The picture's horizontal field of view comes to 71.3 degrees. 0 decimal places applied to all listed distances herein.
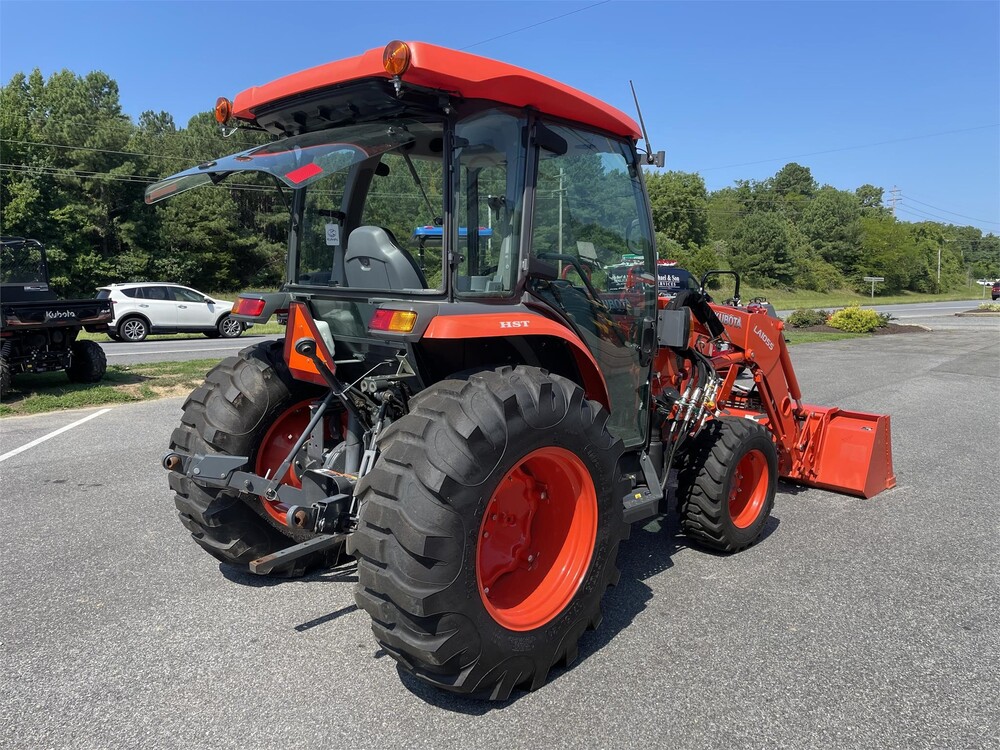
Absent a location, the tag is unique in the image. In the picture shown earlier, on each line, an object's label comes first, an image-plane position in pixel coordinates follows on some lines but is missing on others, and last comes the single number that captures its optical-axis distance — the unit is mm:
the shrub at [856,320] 22062
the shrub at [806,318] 23234
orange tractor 2627
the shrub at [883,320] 23078
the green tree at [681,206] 52875
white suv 19109
